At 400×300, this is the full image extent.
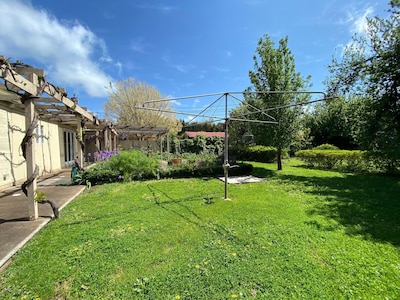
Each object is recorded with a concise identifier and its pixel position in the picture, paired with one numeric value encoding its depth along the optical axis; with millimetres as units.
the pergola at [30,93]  3086
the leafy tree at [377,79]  7512
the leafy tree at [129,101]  23719
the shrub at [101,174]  7347
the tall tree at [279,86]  9320
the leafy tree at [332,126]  16766
